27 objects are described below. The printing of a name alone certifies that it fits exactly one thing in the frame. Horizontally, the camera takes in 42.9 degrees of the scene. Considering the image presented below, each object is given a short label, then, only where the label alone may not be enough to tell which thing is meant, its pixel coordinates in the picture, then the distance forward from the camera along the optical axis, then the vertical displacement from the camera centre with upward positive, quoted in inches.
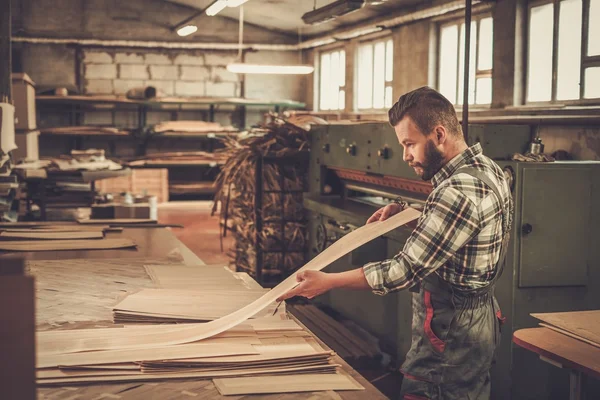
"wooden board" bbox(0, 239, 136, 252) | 146.6 -20.0
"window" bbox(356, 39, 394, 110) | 420.8 +41.1
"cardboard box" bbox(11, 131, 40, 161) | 378.8 -1.5
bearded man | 79.5 -12.4
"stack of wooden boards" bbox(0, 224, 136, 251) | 148.0 -19.7
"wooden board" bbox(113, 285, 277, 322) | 88.0 -19.4
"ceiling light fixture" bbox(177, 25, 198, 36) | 416.5 +63.4
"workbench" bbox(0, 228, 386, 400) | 67.9 -20.8
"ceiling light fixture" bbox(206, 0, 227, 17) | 310.9 +59.5
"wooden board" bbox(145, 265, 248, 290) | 108.3 -19.9
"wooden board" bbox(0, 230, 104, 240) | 157.8 -19.4
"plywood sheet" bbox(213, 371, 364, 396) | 68.4 -21.9
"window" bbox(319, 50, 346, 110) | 483.2 +43.0
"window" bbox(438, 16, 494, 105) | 322.3 +38.9
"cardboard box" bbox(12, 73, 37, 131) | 369.1 +20.7
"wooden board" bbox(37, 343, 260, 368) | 72.3 -20.5
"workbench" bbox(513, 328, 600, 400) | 86.0 -23.9
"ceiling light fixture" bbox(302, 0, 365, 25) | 254.2 +47.8
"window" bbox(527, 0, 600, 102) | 258.1 +35.0
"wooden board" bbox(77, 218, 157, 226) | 185.3 -19.3
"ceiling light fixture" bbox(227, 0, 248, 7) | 274.5 +51.5
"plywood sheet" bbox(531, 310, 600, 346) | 92.0 -21.9
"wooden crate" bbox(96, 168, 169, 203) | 473.1 -25.0
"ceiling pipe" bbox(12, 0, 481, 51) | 397.4 +66.2
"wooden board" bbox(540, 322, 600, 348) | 89.9 -22.7
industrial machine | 132.1 -18.0
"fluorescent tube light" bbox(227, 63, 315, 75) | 341.4 +34.9
